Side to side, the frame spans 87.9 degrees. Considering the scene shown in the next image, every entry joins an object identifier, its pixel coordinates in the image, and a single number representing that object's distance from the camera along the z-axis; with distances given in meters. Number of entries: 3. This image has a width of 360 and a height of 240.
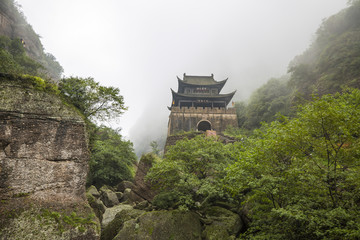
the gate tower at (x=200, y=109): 29.03
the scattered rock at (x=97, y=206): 9.84
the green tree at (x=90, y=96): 9.21
